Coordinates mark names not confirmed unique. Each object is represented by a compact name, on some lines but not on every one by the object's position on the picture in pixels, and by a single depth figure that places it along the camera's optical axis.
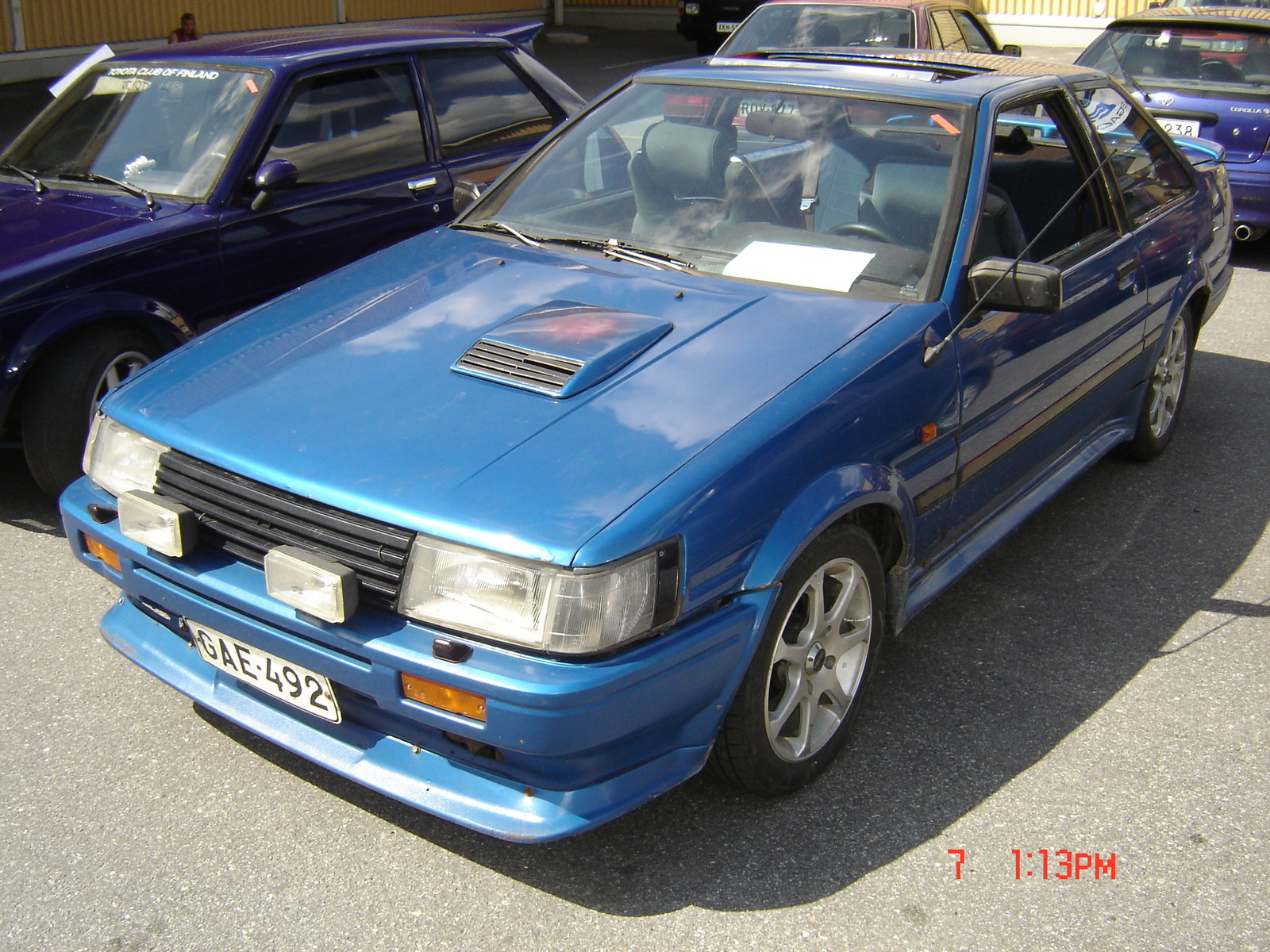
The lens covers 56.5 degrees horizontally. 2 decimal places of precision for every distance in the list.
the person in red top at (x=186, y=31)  13.04
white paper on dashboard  3.17
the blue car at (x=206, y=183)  4.24
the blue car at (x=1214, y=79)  7.48
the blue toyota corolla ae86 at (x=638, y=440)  2.31
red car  8.83
